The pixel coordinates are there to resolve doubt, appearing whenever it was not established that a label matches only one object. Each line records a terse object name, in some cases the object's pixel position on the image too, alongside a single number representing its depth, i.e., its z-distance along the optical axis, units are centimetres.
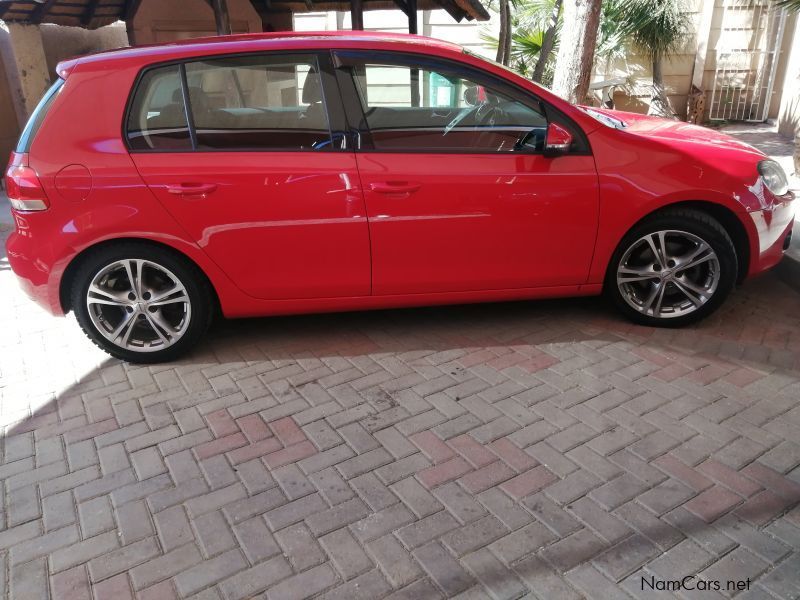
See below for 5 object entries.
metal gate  1184
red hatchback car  367
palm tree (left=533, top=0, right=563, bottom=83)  905
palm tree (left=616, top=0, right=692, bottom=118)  1098
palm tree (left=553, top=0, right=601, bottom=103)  631
